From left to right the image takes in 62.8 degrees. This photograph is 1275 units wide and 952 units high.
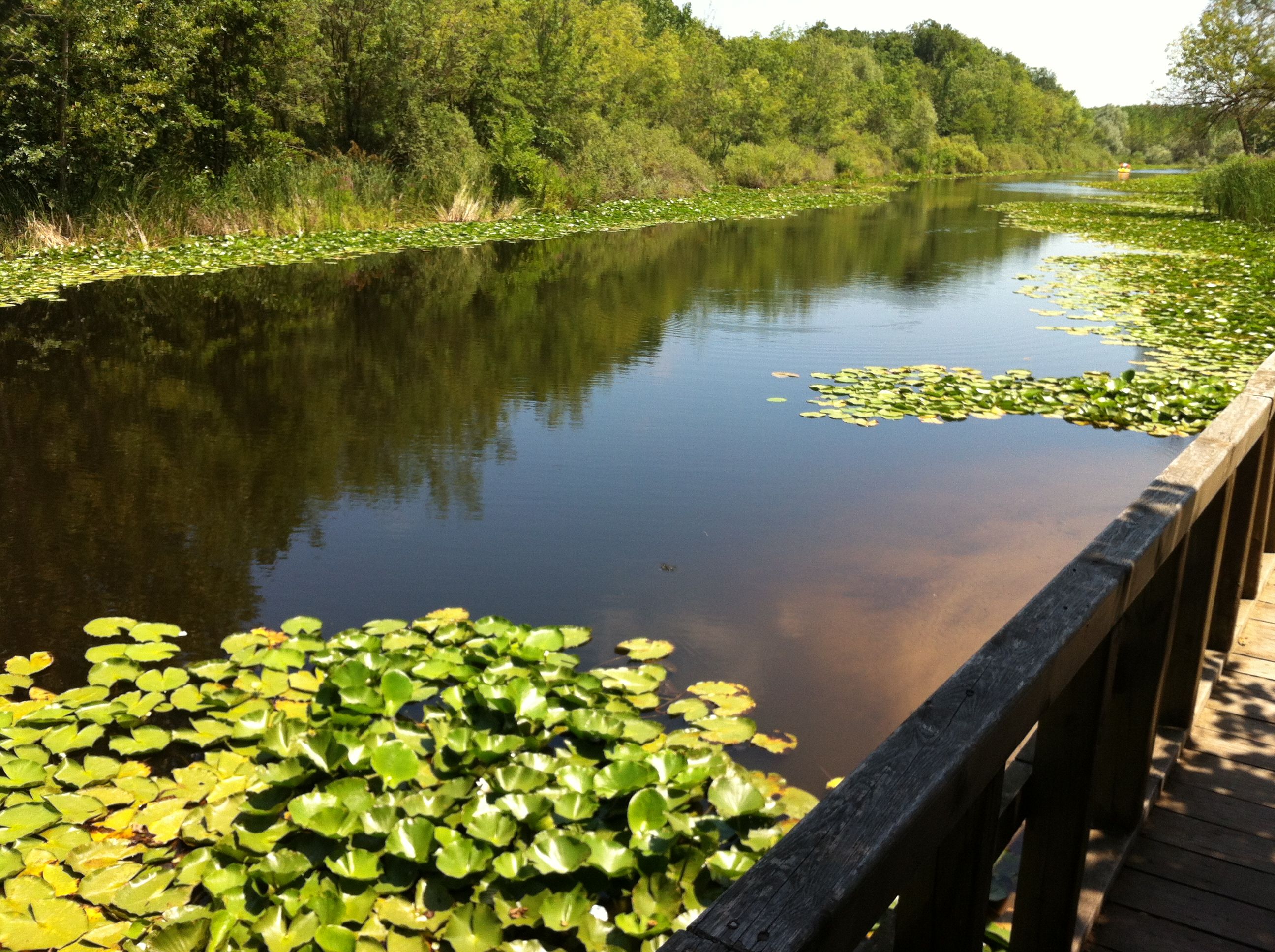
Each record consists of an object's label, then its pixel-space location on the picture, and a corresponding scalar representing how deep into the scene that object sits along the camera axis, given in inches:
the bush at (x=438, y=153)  954.1
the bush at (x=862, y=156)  2306.8
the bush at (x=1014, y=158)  3548.2
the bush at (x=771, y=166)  1844.2
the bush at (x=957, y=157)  3029.0
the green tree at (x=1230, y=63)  1194.0
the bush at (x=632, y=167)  1182.9
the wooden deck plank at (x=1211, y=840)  96.9
